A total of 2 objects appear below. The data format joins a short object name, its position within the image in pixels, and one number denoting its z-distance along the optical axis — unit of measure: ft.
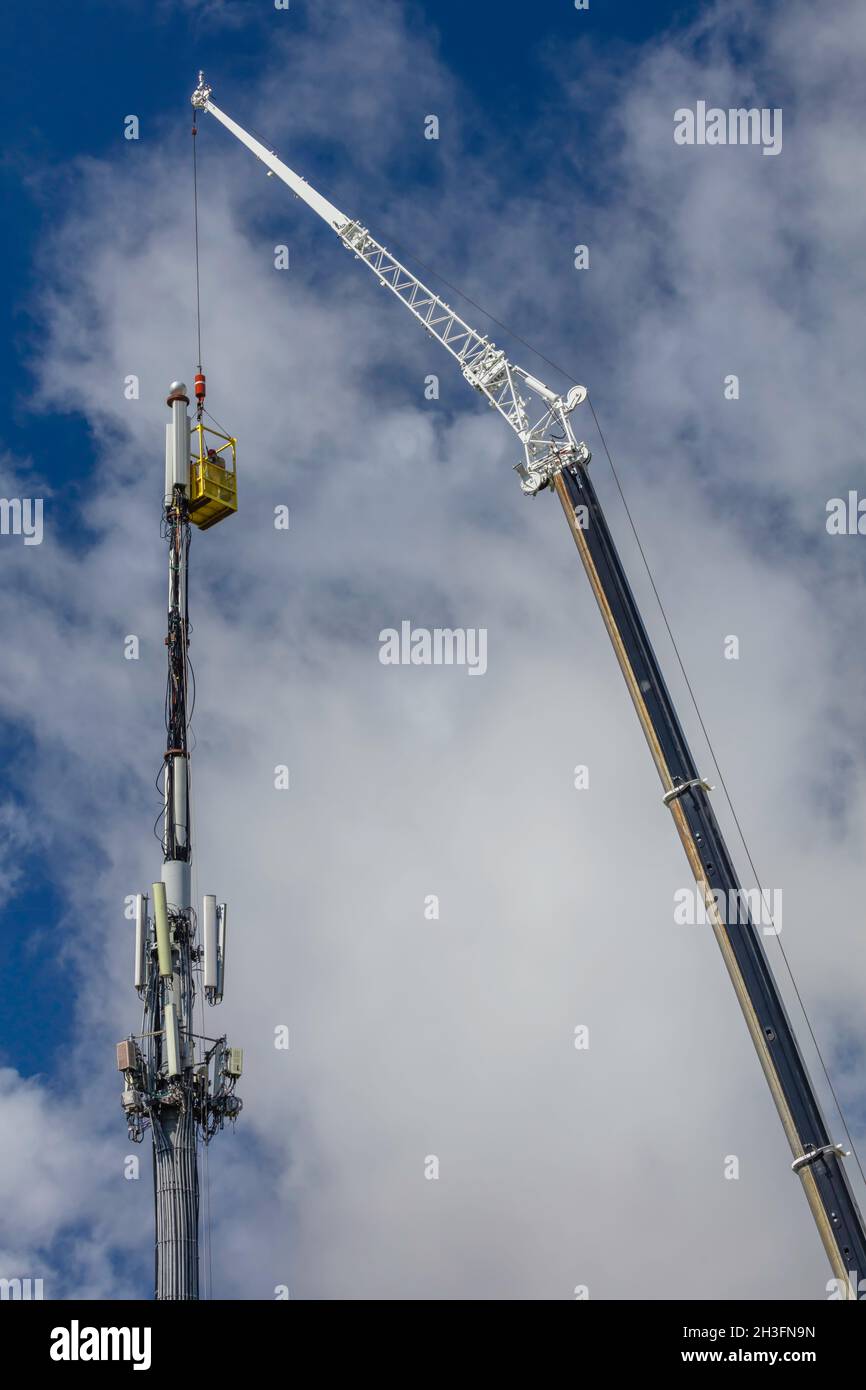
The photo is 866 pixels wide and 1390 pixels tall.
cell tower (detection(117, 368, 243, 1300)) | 208.64
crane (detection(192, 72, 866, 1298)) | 181.37
